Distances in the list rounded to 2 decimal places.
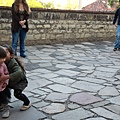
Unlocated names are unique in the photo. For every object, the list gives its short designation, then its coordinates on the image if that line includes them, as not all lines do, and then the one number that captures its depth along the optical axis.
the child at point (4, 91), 2.88
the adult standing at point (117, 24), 7.61
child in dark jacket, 2.94
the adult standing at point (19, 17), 5.81
